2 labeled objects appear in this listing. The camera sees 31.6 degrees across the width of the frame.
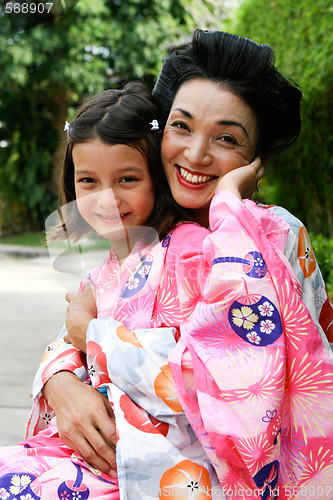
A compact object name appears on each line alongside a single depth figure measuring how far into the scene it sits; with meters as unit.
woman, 1.37
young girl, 1.15
